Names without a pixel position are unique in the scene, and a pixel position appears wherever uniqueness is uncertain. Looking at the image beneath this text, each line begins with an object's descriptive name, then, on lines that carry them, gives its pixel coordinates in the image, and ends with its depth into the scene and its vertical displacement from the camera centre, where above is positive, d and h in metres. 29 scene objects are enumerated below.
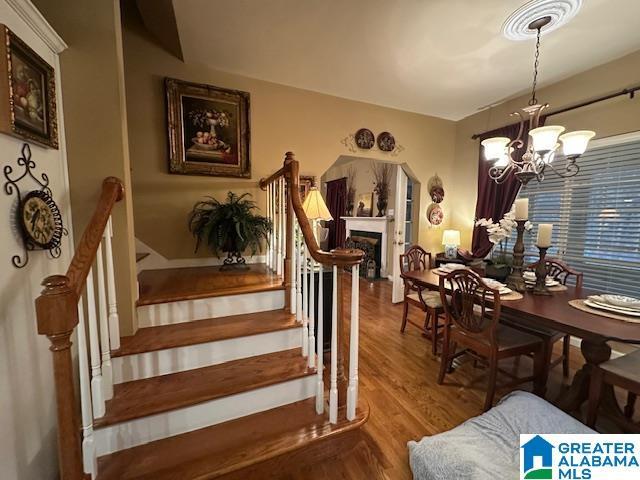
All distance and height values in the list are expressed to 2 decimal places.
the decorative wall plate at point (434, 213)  4.05 +0.09
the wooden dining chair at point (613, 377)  1.48 -0.91
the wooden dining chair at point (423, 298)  2.58 -0.85
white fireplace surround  5.48 -0.19
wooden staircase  1.07 -0.88
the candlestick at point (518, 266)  2.14 -0.40
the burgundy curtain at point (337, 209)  7.10 +0.27
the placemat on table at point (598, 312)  1.58 -0.60
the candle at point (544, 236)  2.05 -0.13
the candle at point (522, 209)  2.09 +0.08
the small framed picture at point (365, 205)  5.95 +0.32
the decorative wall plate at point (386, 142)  3.62 +1.06
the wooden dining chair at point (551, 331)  1.98 -0.87
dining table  1.45 -0.61
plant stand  2.60 -0.45
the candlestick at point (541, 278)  2.10 -0.48
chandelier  1.84 +0.55
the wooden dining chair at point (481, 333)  1.81 -0.88
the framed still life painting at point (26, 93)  1.00 +0.54
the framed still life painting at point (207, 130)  2.60 +0.92
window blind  2.48 +0.03
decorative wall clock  1.08 +0.02
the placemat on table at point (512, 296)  1.97 -0.59
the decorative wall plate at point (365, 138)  3.47 +1.06
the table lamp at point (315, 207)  2.47 +0.11
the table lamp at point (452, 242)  3.76 -0.34
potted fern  2.35 -0.08
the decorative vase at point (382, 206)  5.50 +0.27
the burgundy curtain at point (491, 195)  3.24 +0.31
